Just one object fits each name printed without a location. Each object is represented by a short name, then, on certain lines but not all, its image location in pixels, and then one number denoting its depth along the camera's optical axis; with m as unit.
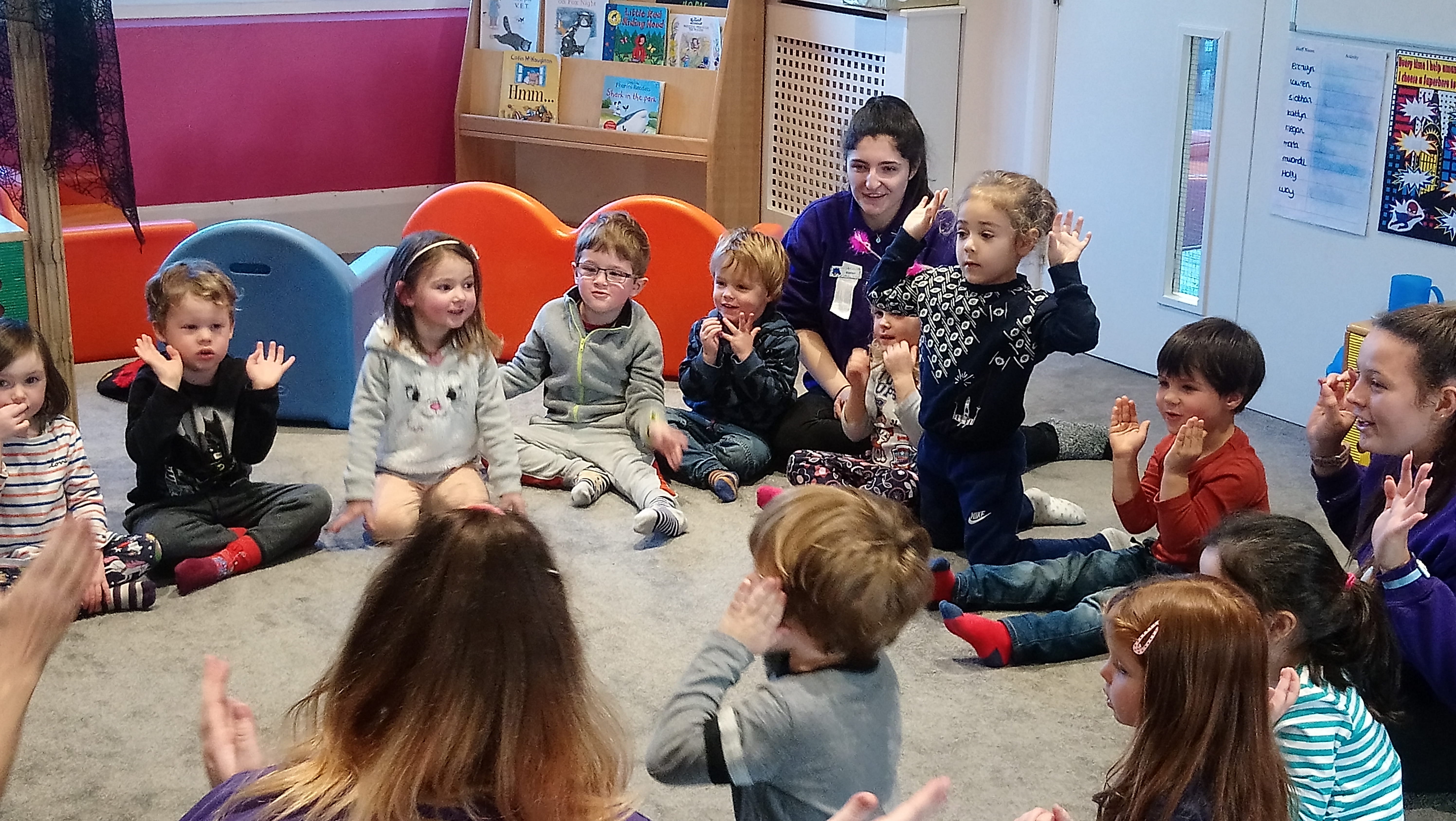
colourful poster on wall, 3.51
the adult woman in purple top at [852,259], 3.57
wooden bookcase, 4.88
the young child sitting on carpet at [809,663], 1.59
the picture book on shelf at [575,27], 5.12
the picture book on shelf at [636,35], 5.00
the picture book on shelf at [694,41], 4.89
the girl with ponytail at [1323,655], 1.85
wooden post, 3.08
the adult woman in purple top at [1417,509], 2.12
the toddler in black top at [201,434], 2.96
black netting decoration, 3.08
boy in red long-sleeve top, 2.66
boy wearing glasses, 3.45
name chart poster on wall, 3.69
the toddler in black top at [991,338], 2.88
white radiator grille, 4.63
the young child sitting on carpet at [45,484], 2.73
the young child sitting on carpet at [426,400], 3.09
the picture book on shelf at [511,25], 5.26
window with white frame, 4.09
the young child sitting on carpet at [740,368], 3.52
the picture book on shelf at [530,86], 5.22
